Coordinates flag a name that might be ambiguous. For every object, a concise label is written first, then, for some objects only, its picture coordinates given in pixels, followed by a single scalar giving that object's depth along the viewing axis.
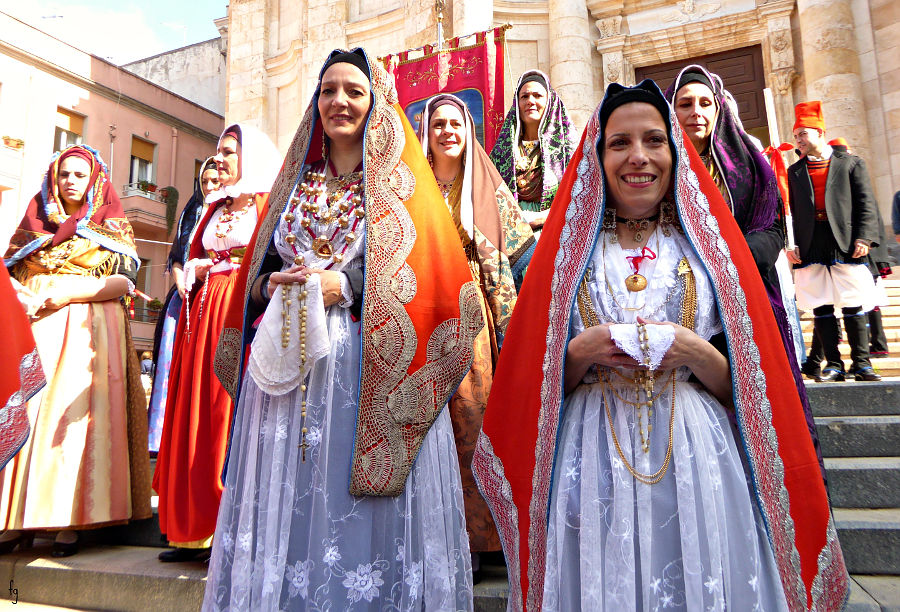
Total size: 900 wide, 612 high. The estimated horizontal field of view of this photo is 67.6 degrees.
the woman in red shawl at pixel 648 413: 1.76
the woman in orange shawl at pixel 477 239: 2.99
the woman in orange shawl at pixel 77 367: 3.60
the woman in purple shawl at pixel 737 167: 2.51
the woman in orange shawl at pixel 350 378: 2.22
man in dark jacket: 5.50
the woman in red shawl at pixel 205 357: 3.34
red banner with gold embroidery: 8.48
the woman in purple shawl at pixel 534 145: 4.44
